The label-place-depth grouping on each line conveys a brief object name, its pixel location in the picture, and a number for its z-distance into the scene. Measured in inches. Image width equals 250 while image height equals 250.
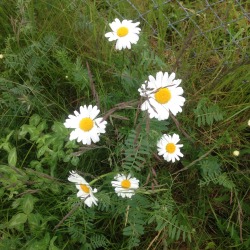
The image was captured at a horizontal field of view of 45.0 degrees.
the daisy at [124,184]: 13.3
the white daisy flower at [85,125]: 12.9
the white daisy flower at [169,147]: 14.6
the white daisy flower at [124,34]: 14.6
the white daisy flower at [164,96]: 12.5
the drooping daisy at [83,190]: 13.0
